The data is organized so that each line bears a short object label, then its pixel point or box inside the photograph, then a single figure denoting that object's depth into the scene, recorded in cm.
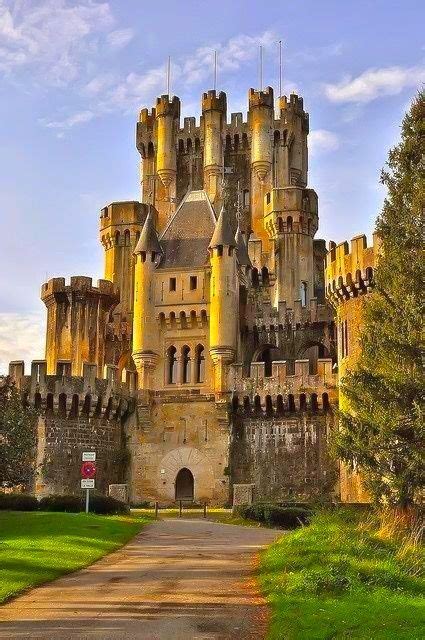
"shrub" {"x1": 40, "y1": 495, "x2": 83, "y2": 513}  4171
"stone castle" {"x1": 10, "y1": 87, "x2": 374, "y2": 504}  5041
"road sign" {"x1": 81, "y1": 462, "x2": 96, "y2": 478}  3938
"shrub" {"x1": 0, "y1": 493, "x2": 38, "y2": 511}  4178
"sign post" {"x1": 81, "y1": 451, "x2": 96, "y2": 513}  3816
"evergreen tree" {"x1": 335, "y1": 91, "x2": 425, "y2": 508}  2961
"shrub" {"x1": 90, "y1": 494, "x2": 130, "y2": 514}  4169
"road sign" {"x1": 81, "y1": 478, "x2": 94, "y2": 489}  3800
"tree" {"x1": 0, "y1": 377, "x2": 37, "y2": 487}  3844
